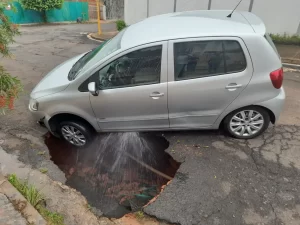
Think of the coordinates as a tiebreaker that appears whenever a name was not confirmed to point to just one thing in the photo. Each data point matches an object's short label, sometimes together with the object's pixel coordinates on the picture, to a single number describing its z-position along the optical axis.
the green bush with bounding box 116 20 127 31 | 12.83
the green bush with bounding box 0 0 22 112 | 2.51
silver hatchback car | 3.07
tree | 19.70
